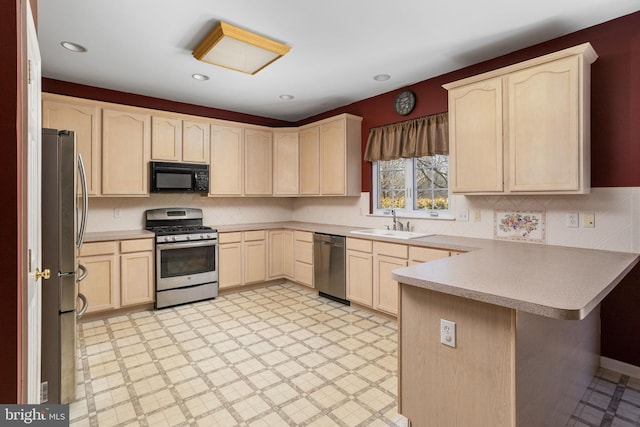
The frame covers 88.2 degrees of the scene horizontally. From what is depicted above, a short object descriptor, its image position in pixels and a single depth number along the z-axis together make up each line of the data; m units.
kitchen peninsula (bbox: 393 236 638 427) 1.32
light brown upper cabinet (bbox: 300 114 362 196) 4.29
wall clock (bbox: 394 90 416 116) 3.73
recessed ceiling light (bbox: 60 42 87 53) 2.79
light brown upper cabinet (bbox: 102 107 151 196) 3.69
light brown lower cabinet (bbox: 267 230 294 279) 4.75
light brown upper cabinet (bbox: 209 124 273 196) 4.52
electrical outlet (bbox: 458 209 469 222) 3.28
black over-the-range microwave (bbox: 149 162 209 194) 3.99
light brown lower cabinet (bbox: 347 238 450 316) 3.17
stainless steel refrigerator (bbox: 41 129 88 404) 1.93
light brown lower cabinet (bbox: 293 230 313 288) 4.41
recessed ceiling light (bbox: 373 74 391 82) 3.53
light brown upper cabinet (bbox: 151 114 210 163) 4.02
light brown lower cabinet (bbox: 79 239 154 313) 3.41
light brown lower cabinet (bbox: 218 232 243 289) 4.32
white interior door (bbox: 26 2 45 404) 1.29
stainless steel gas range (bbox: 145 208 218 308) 3.84
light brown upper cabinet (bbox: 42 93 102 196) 3.38
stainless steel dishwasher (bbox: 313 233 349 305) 3.93
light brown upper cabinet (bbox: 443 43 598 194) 2.32
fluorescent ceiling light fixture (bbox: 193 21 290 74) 2.52
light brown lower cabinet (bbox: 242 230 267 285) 4.53
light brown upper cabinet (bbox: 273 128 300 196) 5.02
